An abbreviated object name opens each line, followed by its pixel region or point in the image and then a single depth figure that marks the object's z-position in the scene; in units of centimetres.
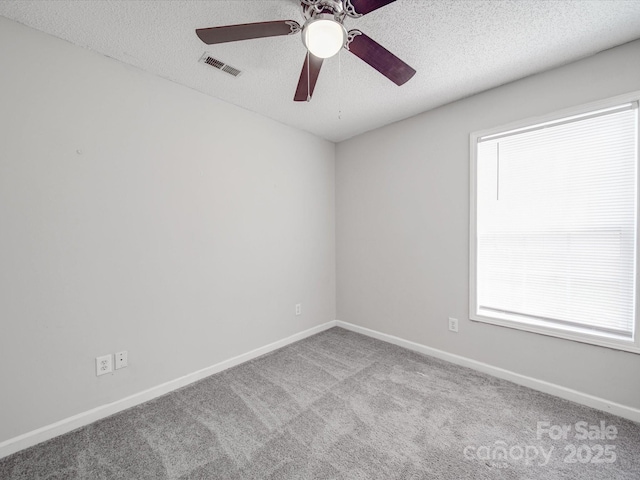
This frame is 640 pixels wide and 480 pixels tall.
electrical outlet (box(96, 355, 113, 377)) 180
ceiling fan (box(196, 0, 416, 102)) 121
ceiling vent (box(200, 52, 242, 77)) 187
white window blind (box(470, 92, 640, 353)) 179
